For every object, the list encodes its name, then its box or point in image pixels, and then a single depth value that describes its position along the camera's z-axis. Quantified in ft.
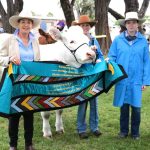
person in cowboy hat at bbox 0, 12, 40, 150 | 15.87
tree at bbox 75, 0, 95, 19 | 165.30
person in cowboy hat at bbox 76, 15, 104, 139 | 19.40
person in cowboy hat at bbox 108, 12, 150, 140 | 18.84
